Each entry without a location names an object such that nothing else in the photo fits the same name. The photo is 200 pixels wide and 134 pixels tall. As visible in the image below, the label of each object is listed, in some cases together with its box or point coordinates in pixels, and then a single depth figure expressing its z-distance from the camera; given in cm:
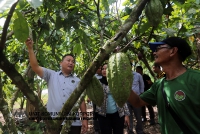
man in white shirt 241
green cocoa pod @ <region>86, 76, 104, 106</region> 118
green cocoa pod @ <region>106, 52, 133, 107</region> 101
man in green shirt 136
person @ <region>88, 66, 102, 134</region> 453
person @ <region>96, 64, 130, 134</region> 299
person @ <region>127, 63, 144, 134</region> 418
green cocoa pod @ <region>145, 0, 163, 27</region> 128
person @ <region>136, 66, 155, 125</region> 512
